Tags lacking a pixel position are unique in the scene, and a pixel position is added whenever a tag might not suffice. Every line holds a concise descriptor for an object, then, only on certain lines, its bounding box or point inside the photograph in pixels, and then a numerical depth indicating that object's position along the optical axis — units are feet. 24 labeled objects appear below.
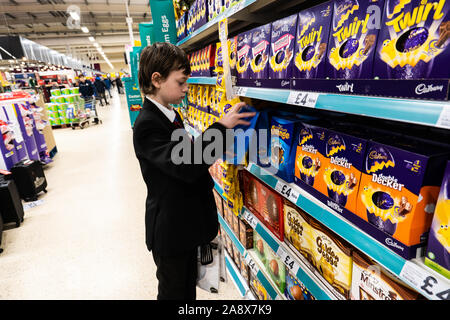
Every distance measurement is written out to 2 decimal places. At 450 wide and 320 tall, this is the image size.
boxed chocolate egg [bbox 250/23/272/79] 3.59
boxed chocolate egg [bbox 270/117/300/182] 3.53
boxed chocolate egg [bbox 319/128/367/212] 2.62
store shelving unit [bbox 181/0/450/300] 1.83
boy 3.28
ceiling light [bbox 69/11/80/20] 28.85
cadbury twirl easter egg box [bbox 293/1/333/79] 2.60
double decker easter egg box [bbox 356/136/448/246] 2.05
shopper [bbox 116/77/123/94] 75.23
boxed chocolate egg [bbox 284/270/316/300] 3.99
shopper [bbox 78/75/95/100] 39.99
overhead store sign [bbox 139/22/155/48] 9.85
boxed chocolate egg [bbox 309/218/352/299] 3.09
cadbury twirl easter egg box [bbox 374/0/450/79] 1.68
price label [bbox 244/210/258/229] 4.85
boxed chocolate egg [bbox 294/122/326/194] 3.07
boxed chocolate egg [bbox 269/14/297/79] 3.08
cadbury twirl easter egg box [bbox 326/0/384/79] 2.14
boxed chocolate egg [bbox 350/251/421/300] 2.46
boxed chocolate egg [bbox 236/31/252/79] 4.06
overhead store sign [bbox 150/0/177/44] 8.27
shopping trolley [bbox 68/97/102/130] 28.37
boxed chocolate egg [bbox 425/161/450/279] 1.92
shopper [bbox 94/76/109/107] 48.92
